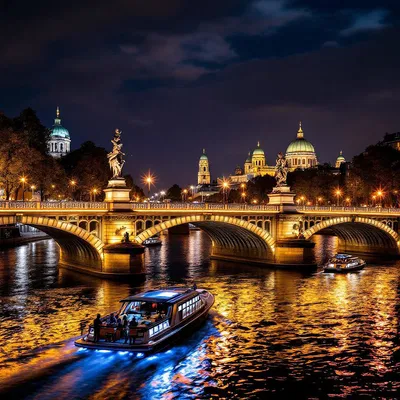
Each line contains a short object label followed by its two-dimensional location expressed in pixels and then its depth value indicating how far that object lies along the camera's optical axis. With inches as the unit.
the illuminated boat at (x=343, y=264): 2534.4
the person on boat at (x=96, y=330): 1240.8
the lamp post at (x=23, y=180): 2857.3
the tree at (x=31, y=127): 3243.1
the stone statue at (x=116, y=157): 2358.5
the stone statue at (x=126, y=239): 2258.9
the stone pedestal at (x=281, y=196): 2834.6
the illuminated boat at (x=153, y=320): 1240.2
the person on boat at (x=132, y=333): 1239.5
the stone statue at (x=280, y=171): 2869.3
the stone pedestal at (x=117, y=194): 2305.6
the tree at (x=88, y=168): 3853.3
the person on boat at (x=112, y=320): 1298.0
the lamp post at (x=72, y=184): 3690.5
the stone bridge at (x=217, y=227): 2175.2
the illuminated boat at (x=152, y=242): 3983.8
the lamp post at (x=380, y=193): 3882.9
